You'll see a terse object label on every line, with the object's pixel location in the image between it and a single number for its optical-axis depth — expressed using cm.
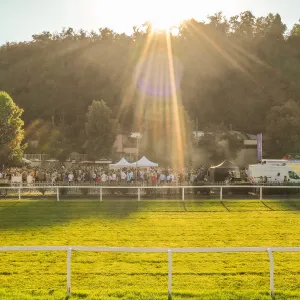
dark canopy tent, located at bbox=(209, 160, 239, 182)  3762
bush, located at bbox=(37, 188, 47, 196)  2959
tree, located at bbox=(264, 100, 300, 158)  7119
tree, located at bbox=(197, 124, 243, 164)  6725
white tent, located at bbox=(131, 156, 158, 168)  4379
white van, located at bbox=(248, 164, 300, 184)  3647
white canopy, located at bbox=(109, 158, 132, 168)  4395
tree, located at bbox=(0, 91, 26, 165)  4950
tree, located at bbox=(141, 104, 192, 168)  6412
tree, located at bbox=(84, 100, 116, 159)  7275
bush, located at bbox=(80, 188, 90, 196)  2997
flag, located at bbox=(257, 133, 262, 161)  4678
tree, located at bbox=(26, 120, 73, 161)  7585
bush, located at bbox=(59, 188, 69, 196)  3034
